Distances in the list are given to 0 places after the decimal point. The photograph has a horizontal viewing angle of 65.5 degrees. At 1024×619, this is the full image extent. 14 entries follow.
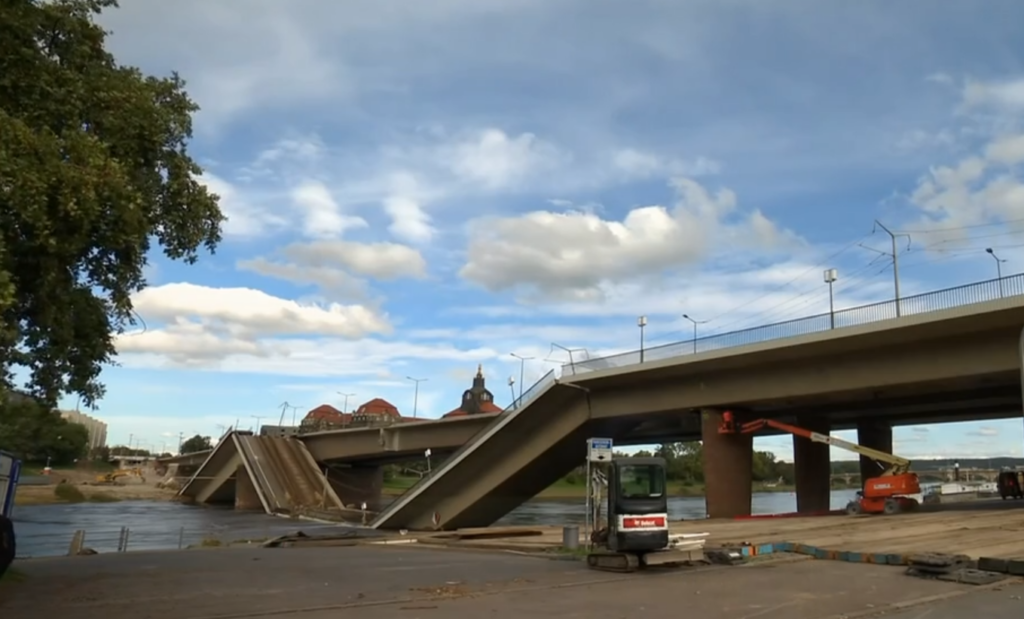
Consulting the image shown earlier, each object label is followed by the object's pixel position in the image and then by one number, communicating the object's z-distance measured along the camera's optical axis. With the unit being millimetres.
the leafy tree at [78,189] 9930
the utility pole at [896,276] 33475
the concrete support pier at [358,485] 81625
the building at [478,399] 158625
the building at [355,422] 76231
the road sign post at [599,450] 18953
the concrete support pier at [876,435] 52250
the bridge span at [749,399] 29734
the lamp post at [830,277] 35875
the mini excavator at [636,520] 17578
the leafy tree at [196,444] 188750
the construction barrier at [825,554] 18531
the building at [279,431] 78750
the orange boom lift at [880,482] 36406
